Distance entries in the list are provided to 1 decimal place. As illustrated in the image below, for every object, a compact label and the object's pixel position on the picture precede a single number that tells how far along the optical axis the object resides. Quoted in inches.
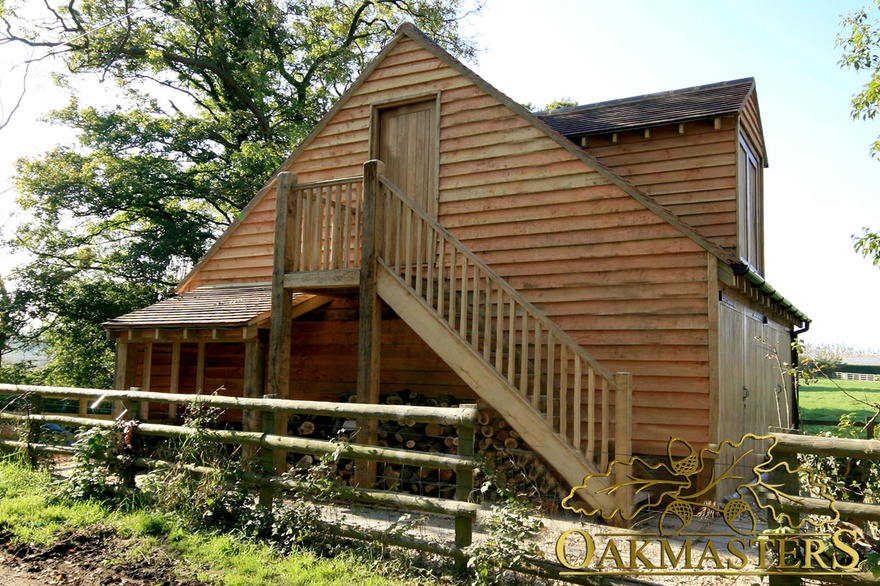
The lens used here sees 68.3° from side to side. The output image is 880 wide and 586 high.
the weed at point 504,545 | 163.9
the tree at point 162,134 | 783.7
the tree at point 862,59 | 410.3
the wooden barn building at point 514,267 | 281.6
